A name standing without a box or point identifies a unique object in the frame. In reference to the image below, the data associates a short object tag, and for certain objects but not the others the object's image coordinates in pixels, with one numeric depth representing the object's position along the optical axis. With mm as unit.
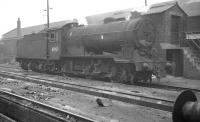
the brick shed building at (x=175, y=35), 19391
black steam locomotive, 14195
